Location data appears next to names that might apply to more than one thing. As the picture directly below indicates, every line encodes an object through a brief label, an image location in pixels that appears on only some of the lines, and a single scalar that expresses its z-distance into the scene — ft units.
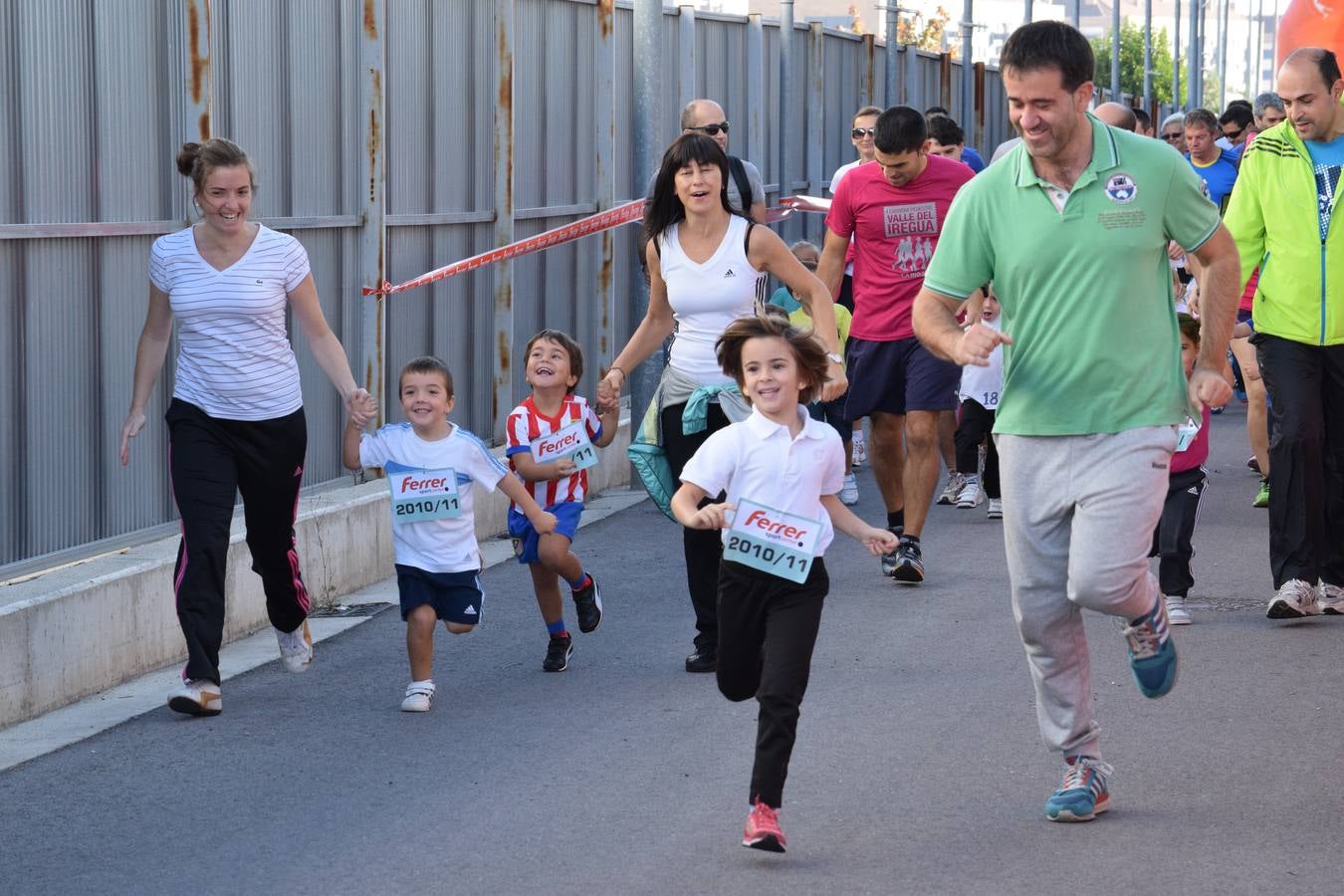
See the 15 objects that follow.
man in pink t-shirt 50.01
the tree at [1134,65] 472.44
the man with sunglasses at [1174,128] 90.59
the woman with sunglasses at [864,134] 70.96
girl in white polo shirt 29.32
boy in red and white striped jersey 40.35
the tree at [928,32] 417.32
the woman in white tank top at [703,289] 39.29
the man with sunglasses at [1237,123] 89.26
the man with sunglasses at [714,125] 51.82
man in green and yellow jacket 42.97
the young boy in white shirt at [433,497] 37.93
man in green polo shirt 28.43
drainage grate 46.03
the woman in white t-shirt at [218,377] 37.04
